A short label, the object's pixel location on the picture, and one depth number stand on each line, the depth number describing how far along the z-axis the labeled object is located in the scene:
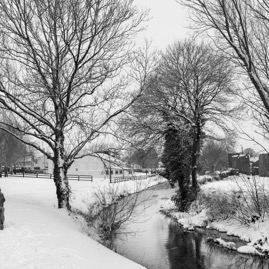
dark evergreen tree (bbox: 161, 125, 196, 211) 24.77
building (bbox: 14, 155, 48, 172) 88.06
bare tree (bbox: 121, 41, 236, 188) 23.38
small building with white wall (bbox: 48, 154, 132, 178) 64.24
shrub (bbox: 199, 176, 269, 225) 15.69
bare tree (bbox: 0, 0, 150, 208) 12.46
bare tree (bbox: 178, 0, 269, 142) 10.00
